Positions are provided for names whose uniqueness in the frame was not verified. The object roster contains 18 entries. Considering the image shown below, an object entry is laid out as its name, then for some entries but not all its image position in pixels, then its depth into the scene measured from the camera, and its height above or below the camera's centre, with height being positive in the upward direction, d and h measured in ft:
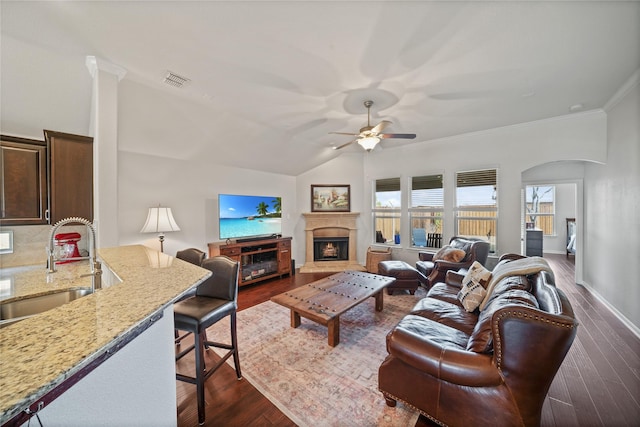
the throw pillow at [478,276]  7.91 -2.14
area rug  5.62 -4.61
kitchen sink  4.93 -1.99
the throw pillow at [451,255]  12.27 -2.22
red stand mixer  7.23 -1.01
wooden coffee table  8.16 -3.31
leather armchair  11.92 -2.54
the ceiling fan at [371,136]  9.93 +3.24
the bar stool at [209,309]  5.49 -2.43
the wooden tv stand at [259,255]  14.06 -2.89
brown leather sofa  4.12 -2.93
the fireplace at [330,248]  19.75 -2.99
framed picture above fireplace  19.89 +1.16
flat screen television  14.39 -0.26
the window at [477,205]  14.76 +0.48
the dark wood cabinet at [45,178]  6.66 +0.97
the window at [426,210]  16.69 +0.16
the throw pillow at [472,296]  7.52 -2.67
